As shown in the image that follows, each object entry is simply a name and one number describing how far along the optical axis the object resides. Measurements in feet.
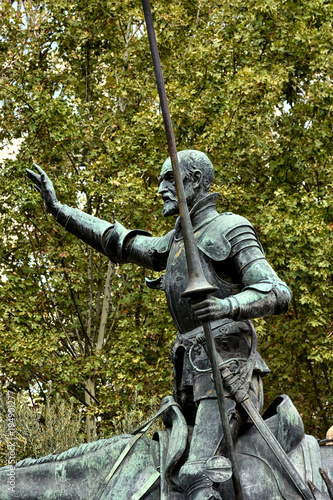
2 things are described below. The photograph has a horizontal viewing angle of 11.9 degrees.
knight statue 26.47
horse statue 26.99
